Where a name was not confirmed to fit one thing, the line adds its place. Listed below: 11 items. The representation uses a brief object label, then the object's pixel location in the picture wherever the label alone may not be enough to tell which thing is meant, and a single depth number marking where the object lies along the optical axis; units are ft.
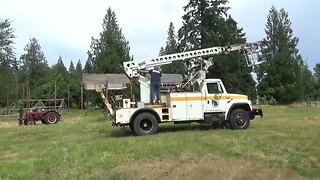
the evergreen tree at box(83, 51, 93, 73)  123.26
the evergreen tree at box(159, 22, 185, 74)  187.66
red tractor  61.24
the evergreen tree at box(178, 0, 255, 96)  98.33
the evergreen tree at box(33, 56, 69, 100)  117.04
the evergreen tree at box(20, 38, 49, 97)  177.12
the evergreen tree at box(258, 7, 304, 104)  103.22
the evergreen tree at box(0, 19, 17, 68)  112.93
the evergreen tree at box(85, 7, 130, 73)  102.83
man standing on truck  35.17
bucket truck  34.26
